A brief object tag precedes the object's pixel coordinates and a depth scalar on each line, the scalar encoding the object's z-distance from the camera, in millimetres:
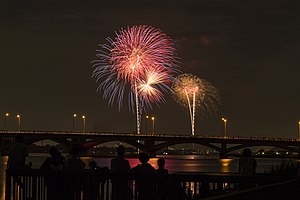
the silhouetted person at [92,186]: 17922
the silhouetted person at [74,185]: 17938
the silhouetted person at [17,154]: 18328
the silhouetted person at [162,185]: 17422
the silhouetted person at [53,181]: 18000
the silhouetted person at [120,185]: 17734
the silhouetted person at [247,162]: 23156
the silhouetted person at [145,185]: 17531
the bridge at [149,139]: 148000
